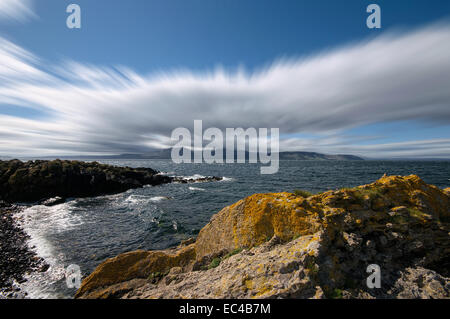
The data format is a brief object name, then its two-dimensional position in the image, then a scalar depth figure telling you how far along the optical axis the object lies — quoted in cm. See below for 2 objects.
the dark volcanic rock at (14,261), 975
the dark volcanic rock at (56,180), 3006
